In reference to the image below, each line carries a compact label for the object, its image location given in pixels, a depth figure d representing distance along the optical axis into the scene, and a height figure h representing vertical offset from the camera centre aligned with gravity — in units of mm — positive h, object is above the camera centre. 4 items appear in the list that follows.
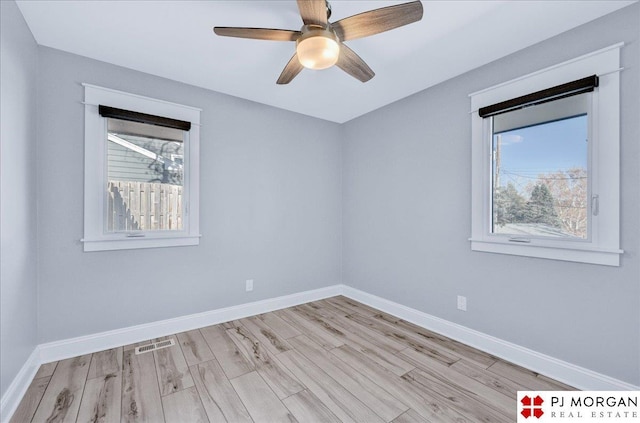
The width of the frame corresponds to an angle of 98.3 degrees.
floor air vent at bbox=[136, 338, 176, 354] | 2410 -1219
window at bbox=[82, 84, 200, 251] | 2379 +363
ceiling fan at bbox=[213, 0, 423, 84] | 1444 +1051
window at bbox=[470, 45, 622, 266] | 1830 +375
